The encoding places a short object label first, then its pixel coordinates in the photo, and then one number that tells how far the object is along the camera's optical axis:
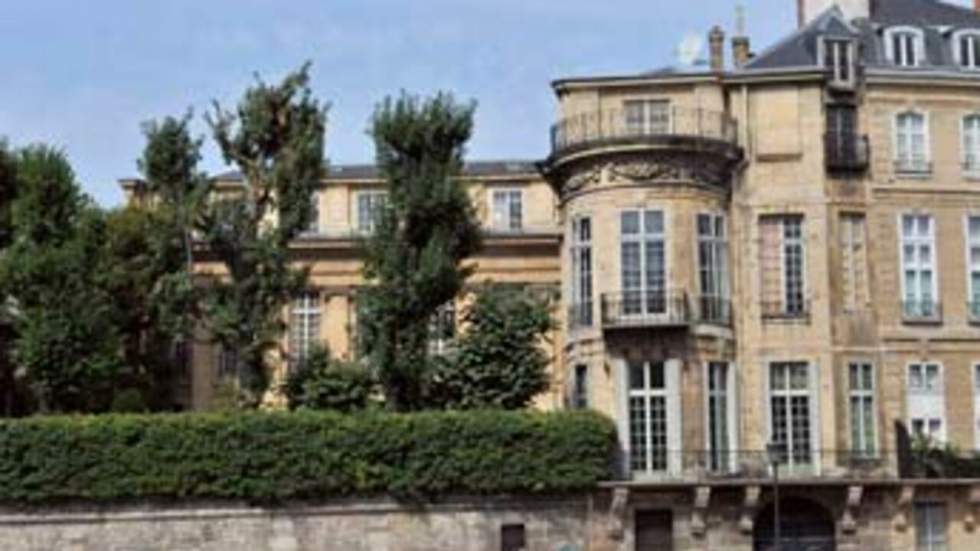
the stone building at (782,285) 39.62
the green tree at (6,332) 43.28
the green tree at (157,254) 40.62
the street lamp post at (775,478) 37.59
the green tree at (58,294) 39.16
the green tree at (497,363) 40.84
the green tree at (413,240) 39.59
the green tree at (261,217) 40.00
